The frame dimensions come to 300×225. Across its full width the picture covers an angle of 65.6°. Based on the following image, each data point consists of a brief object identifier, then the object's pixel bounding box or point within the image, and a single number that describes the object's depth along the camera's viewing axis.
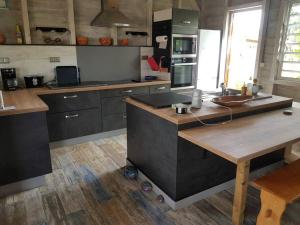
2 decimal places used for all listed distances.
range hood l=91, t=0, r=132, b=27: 3.57
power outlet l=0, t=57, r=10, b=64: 3.16
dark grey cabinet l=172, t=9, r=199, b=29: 3.82
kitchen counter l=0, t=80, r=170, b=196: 2.15
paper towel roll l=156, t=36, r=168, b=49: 3.99
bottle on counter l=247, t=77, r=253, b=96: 2.54
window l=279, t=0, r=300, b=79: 3.37
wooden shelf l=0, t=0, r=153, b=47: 3.23
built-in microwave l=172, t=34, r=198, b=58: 3.93
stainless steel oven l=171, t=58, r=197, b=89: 4.07
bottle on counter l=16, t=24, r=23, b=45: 3.22
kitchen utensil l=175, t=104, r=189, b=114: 1.92
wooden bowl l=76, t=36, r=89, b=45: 3.66
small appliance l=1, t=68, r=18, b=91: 3.09
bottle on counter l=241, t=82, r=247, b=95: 2.49
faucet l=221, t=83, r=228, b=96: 2.51
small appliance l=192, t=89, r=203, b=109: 2.06
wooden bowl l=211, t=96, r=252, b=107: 2.11
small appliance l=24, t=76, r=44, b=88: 3.25
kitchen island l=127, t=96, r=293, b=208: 1.92
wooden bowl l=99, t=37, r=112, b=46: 3.84
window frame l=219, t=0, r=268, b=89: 3.75
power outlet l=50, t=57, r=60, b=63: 3.51
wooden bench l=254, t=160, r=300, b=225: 1.56
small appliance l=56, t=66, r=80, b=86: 3.47
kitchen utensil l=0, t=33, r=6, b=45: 3.11
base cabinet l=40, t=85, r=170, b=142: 3.19
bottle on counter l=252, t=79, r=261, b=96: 2.57
